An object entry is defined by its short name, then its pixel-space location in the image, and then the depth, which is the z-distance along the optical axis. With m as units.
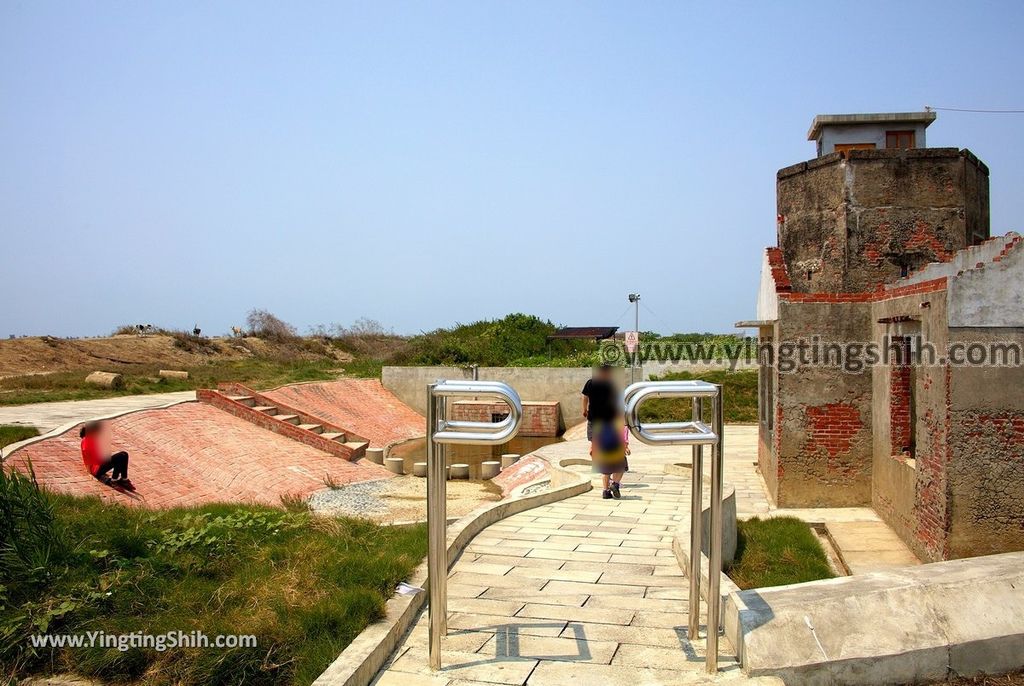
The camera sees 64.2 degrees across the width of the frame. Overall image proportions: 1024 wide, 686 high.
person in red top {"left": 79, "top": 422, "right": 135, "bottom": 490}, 12.77
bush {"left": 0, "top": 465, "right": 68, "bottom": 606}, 5.06
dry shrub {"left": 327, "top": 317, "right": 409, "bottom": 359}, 49.35
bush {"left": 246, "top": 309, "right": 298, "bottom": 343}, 47.09
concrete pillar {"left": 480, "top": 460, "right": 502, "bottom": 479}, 19.98
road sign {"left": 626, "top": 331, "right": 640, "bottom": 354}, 27.47
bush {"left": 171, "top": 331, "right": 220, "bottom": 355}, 38.84
